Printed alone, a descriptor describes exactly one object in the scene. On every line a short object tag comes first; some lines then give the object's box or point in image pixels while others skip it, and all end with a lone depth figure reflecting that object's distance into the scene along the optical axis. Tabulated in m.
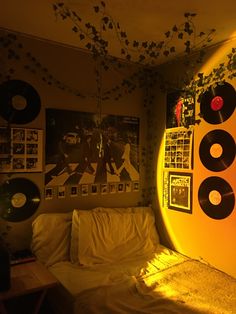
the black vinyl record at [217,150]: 2.30
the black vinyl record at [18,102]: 2.23
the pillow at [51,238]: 2.29
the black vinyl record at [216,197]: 2.31
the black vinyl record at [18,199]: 2.25
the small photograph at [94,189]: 2.73
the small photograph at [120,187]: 2.90
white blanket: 1.76
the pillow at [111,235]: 2.35
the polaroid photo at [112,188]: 2.85
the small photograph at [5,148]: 2.21
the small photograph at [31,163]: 2.34
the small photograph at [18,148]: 2.27
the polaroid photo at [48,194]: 2.45
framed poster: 2.66
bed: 1.82
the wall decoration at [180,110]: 2.65
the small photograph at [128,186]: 2.96
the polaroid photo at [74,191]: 2.60
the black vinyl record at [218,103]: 2.30
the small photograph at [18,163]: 2.28
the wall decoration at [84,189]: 2.67
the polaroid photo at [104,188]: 2.79
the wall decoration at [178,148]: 2.65
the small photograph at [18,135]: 2.27
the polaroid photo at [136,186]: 3.03
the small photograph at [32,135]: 2.33
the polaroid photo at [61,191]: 2.52
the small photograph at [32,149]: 2.34
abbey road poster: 2.48
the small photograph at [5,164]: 2.21
